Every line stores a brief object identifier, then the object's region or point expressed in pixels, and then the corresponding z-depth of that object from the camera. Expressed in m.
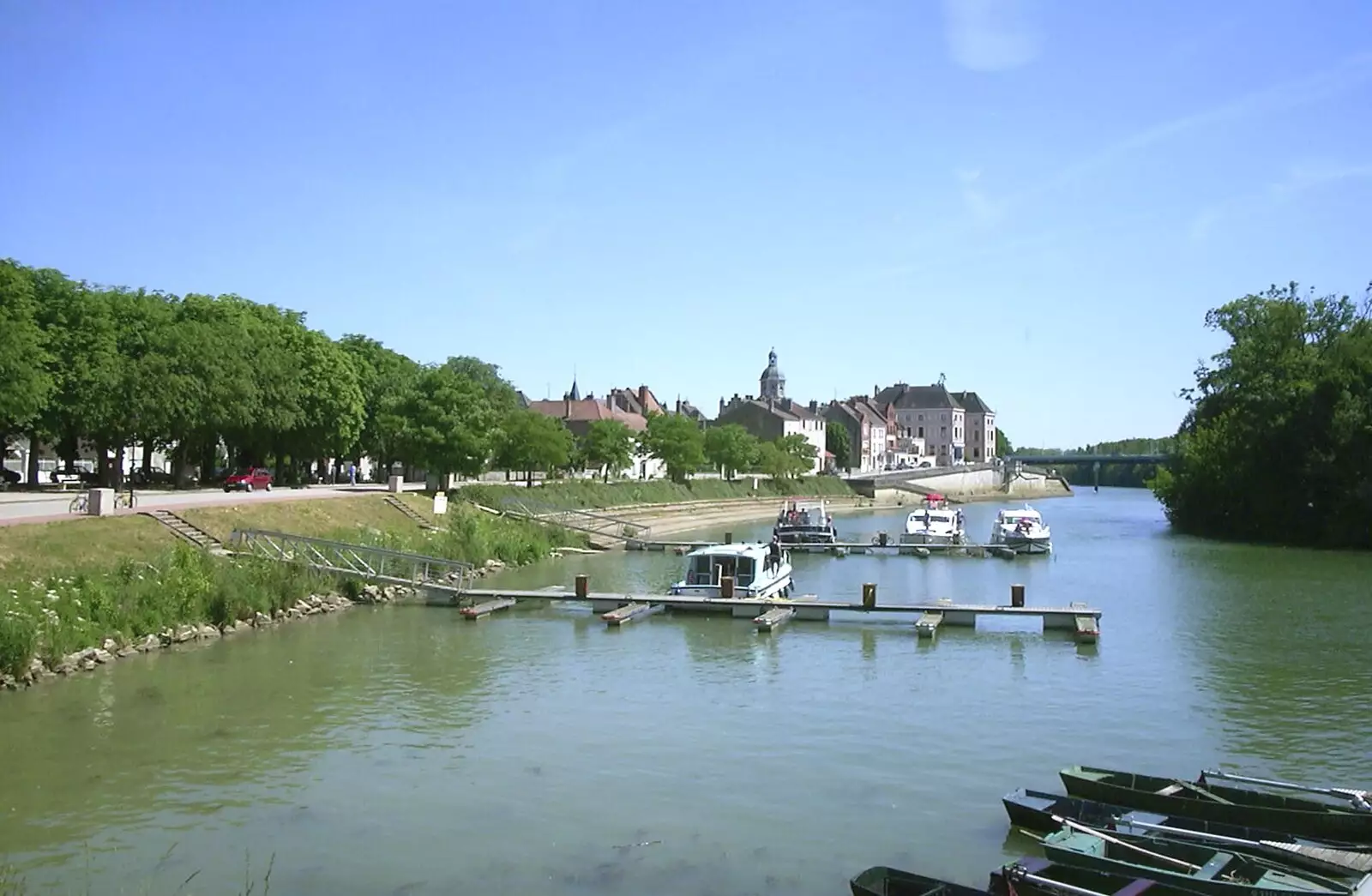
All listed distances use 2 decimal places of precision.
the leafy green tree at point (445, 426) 65.50
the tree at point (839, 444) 182.75
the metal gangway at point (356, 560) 38.16
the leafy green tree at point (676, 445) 105.44
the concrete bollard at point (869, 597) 36.09
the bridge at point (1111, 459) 181.06
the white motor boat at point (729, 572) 38.47
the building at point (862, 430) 188.75
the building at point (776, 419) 162.38
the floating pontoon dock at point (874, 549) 62.06
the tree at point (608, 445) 101.19
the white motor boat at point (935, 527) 67.00
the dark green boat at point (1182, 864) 12.68
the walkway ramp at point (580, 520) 64.06
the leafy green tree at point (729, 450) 122.38
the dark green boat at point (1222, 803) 14.75
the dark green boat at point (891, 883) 12.52
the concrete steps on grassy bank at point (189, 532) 38.41
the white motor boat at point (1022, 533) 63.25
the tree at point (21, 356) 46.34
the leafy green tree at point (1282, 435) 64.50
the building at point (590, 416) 132.62
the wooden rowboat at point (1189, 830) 13.64
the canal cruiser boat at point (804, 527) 65.88
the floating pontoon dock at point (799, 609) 34.09
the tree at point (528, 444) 79.38
